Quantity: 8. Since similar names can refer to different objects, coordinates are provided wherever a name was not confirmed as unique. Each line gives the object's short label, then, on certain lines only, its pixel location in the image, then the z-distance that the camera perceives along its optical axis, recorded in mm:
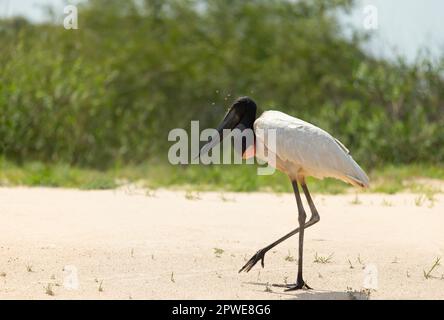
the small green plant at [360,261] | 11594
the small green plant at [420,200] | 16228
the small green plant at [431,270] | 10930
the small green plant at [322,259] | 11703
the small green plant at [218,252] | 11832
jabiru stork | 10984
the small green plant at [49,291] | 9602
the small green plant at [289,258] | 11930
